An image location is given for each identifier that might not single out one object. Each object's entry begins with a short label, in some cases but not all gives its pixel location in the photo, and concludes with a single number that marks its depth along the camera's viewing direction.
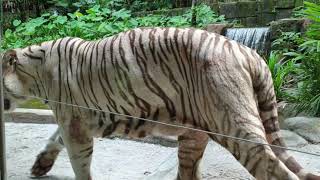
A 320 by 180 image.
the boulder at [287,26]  4.59
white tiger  1.48
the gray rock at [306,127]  2.55
